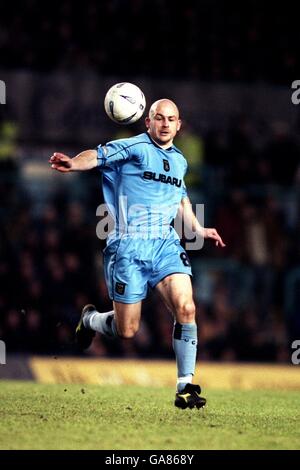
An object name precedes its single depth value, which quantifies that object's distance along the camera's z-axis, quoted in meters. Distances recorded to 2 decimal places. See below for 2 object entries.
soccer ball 18.66
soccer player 18.09
